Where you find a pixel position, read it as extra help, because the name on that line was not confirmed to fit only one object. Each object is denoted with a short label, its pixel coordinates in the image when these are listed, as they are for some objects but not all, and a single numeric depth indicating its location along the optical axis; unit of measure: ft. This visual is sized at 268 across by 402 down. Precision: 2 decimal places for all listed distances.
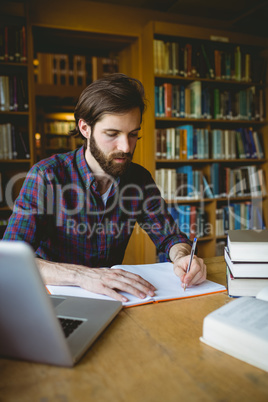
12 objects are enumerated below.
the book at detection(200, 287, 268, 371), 1.71
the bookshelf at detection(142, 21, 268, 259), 9.27
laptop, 1.36
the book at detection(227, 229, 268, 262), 2.58
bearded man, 4.09
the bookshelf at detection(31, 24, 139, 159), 9.84
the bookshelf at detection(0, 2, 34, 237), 8.10
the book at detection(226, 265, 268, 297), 2.56
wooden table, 1.49
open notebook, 2.61
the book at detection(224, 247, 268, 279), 2.57
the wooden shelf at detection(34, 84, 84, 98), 13.84
